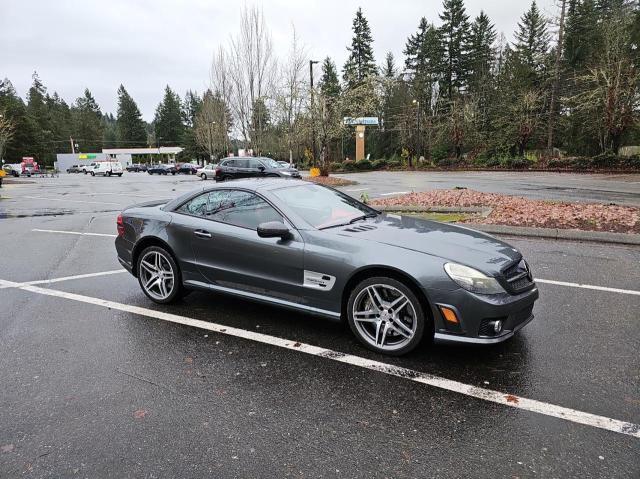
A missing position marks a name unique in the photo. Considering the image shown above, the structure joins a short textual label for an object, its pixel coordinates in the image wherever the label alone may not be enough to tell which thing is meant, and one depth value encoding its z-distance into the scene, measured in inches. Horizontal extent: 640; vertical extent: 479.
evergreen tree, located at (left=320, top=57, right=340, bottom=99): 2967.5
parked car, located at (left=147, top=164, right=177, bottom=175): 2234.3
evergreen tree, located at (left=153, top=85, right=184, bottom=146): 4416.8
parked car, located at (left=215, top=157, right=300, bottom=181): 966.4
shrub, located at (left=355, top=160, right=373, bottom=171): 1676.9
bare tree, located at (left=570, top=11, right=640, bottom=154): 1158.0
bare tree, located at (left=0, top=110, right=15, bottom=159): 1726.7
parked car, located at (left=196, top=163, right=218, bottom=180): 1423.5
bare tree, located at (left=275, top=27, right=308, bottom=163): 1103.0
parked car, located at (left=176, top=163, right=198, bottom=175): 2166.5
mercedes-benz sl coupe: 131.3
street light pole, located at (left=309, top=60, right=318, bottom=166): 1019.3
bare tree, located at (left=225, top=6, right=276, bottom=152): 1250.6
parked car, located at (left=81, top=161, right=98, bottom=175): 2337.6
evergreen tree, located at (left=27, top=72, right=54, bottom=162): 3126.0
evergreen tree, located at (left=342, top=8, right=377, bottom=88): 2701.8
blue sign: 1086.0
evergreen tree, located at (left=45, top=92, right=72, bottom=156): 4156.0
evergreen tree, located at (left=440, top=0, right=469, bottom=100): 2265.0
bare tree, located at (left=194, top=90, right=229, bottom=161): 2095.0
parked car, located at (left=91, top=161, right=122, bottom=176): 2030.0
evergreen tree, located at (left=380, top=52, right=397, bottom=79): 3011.8
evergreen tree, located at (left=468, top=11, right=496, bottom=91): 2240.4
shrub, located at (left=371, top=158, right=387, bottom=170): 1695.0
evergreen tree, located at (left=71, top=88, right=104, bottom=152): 4382.4
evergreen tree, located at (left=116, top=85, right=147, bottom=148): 4520.2
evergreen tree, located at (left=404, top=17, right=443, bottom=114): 2210.9
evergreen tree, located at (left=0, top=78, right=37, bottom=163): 2898.6
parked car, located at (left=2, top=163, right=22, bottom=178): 2137.1
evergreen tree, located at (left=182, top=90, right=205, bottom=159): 3558.1
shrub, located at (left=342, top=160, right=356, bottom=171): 1671.8
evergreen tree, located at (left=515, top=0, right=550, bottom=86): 1934.1
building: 3533.5
